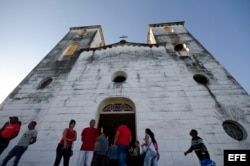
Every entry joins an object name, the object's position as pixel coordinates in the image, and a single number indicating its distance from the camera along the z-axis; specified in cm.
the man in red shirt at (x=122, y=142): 537
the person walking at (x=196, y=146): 598
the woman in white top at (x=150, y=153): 540
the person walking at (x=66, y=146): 548
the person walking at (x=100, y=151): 543
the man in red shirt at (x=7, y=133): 584
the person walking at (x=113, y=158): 608
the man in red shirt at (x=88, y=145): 537
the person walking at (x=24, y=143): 572
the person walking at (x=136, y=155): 637
